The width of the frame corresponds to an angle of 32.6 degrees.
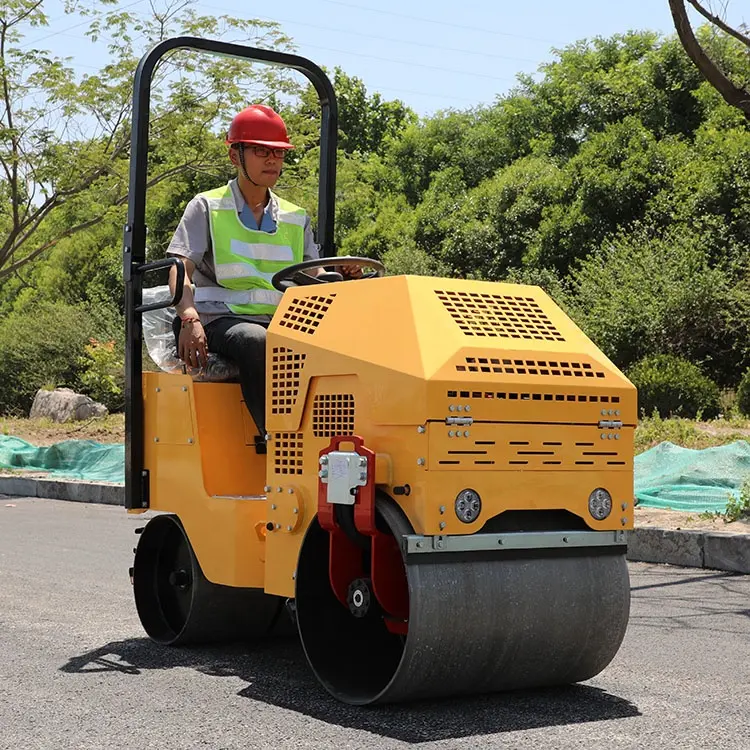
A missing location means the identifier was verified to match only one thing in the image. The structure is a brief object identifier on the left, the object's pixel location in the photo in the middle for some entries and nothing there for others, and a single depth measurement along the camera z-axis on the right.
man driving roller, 5.59
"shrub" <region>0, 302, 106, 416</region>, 30.33
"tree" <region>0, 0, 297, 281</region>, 18.67
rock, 25.72
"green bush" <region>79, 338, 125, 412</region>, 27.88
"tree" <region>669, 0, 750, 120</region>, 10.03
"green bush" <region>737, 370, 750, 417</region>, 18.88
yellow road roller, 4.11
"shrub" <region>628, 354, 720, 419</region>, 18.02
